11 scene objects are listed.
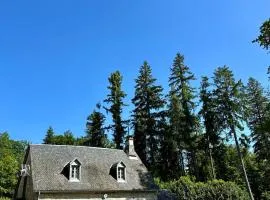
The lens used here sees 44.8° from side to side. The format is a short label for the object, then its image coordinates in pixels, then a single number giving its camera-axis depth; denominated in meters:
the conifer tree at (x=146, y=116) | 42.38
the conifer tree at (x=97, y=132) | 46.31
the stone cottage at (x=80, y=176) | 23.98
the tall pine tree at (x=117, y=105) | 44.56
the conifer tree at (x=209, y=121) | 41.38
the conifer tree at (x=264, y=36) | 12.38
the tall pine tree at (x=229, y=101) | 35.59
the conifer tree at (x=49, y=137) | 57.65
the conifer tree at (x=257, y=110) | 43.34
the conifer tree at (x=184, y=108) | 41.19
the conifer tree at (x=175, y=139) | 41.22
